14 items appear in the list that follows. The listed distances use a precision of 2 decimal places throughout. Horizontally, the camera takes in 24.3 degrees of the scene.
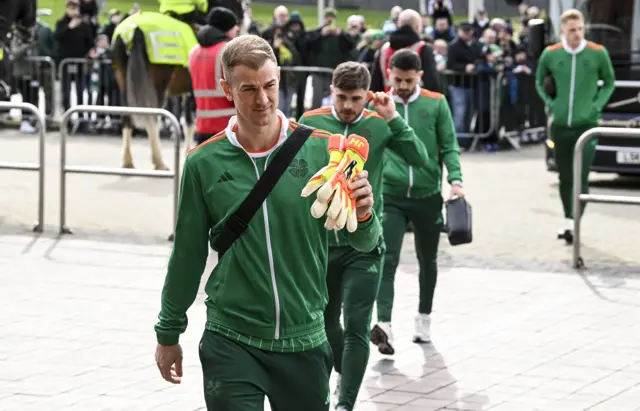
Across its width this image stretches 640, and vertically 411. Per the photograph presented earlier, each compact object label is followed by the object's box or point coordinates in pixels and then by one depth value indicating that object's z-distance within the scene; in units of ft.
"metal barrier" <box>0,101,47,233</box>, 42.34
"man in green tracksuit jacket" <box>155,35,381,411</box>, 15.19
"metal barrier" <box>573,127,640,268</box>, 36.91
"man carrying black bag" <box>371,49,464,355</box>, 27.73
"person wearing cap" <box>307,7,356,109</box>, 73.31
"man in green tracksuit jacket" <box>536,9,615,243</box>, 42.52
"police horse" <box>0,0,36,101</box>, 46.50
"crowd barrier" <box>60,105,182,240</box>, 40.88
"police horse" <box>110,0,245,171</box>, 54.19
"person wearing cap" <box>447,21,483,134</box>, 69.21
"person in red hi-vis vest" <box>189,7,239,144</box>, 41.52
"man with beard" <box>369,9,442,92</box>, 40.14
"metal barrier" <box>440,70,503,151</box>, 69.31
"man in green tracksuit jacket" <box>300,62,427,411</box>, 22.49
